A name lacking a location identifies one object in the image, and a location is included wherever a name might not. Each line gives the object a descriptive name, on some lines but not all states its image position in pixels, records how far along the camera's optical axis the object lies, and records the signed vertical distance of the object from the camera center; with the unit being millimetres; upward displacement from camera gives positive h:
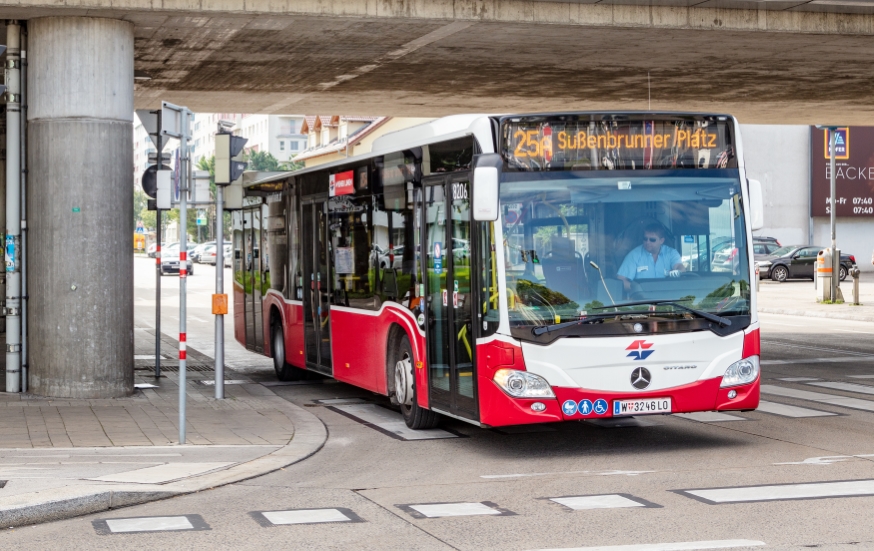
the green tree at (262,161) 143500 +9195
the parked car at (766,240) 53784 -45
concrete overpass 14406 +2720
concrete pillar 14375 +359
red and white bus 10062 -219
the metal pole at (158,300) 17297 -767
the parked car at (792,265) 50406 -1020
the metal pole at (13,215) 14828 +343
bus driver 10148 -161
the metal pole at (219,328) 14773 -985
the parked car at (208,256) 79125 -792
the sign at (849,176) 60281 +2913
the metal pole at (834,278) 34375 -1051
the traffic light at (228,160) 14641 +950
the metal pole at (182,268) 11234 -217
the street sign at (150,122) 15128 +1459
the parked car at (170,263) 69250 -1054
